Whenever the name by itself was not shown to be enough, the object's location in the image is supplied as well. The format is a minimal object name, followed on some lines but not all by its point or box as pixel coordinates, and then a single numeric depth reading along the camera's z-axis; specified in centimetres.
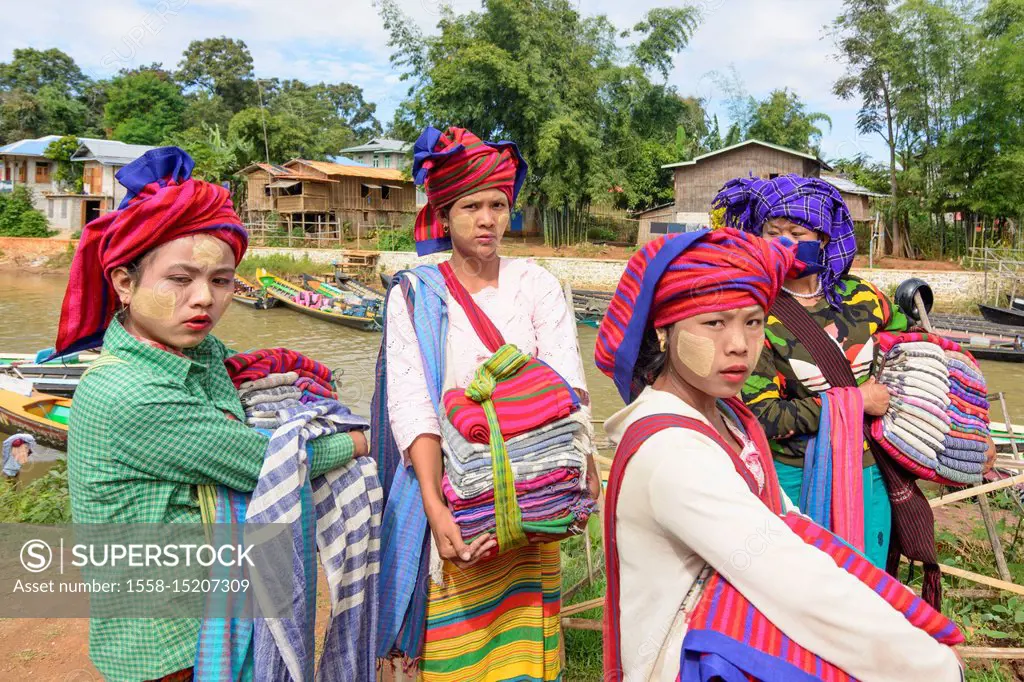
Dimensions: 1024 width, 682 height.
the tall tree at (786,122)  2877
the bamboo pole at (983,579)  253
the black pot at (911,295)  248
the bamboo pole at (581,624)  268
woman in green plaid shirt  151
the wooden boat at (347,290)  1878
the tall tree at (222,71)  4856
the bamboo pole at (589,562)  303
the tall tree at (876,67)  2170
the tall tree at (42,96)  3697
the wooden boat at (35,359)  988
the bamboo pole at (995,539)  295
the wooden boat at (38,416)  815
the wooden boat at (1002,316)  1594
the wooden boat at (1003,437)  634
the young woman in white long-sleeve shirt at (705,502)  112
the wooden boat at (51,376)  913
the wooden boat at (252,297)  2145
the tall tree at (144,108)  3894
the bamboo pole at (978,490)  243
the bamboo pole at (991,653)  233
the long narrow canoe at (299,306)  1853
